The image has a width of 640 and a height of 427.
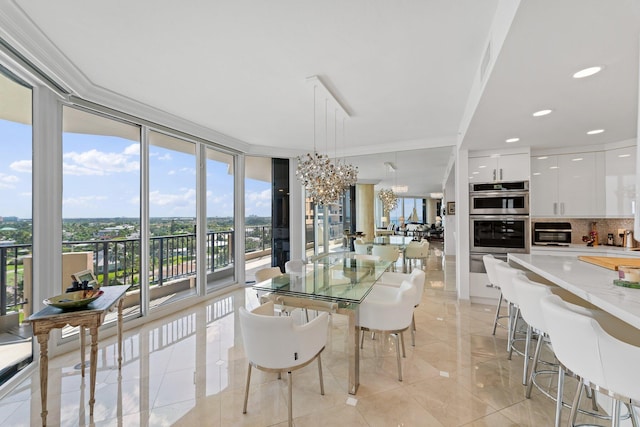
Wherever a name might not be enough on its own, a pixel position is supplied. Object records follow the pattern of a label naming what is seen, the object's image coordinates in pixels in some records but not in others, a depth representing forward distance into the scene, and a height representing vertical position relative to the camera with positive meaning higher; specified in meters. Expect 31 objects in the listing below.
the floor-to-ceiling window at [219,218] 4.68 -0.04
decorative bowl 1.88 -0.62
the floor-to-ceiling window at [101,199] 2.97 +0.23
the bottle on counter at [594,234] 3.98 -0.33
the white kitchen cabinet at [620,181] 3.59 +0.45
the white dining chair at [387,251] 5.05 -0.72
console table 1.76 -0.75
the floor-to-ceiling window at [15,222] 2.30 -0.04
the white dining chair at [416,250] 5.71 -0.80
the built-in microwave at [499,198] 4.02 +0.24
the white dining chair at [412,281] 2.53 -0.84
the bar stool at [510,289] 2.49 -0.76
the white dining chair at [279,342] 1.66 -0.84
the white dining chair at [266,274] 2.98 -0.69
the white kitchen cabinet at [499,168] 4.02 +0.73
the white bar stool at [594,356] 1.13 -0.68
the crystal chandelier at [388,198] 5.95 +0.37
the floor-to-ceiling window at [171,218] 3.82 -0.03
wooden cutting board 2.20 -0.45
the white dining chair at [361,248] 5.17 -0.66
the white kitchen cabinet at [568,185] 3.90 +0.43
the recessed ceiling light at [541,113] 2.58 +1.01
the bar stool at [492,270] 3.02 -0.68
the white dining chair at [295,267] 3.44 -0.70
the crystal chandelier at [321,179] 3.25 +0.46
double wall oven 4.02 -0.10
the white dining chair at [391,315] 2.21 -0.87
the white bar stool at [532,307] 1.90 -0.71
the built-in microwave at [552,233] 4.15 -0.33
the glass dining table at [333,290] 2.13 -0.70
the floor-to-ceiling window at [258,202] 5.43 +0.29
